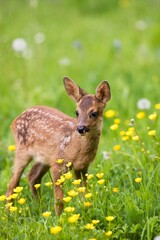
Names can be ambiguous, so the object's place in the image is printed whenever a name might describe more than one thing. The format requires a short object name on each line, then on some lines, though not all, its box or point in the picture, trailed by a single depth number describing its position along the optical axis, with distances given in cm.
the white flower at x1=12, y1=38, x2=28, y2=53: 1689
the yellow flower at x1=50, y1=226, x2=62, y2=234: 834
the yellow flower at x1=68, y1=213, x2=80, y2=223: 839
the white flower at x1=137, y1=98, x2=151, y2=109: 1373
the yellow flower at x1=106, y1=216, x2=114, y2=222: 876
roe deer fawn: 1050
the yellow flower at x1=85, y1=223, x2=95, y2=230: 855
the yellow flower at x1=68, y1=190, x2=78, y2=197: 902
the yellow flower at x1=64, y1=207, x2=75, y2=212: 875
